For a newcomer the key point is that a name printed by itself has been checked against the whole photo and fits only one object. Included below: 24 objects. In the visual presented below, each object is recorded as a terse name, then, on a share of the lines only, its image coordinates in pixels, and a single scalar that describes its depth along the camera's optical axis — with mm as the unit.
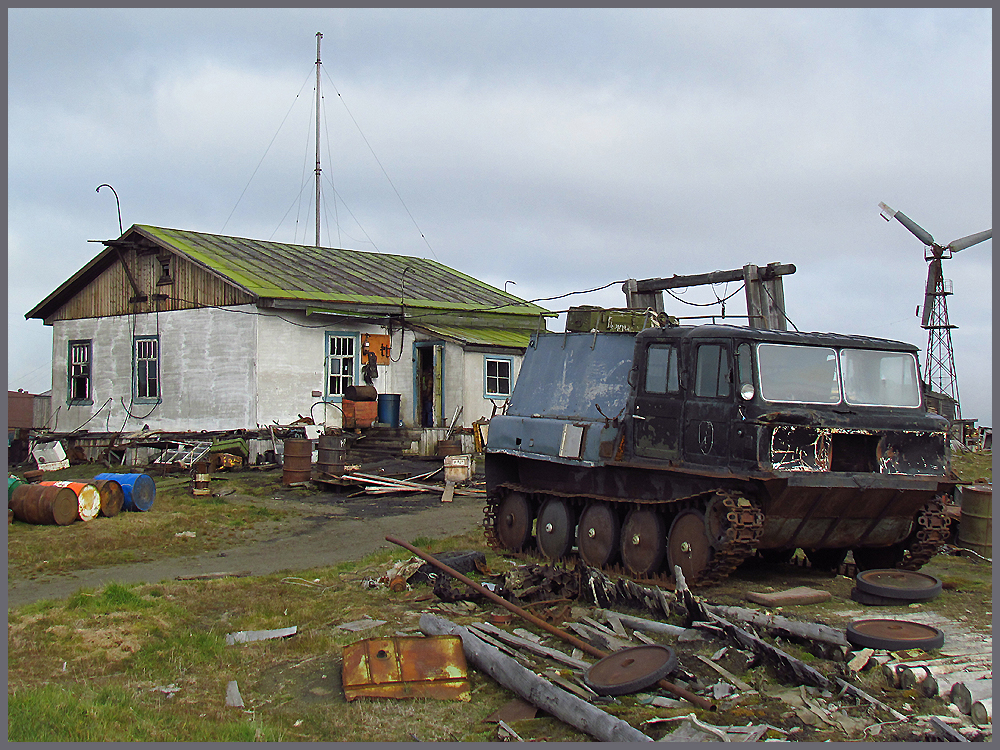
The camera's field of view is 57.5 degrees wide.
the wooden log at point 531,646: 7102
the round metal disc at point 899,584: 8930
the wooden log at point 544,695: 5621
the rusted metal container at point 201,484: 18406
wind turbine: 49575
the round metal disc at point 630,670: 6340
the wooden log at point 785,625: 7195
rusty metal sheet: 6680
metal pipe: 6172
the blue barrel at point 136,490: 16109
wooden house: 23344
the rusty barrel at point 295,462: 19984
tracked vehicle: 9438
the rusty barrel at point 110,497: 15562
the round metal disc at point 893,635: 7125
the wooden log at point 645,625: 7832
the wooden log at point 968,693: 5977
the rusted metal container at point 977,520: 11828
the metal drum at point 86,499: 15133
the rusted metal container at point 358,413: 24203
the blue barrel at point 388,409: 25141
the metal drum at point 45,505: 14750
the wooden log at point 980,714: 5793
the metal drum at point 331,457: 20297
